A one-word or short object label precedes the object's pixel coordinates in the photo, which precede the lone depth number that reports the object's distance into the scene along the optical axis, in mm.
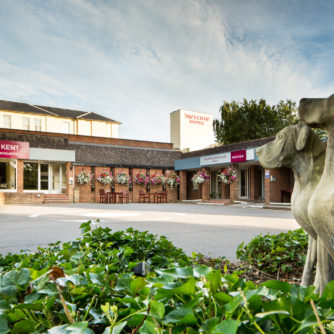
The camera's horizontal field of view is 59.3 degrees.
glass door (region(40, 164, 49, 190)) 23375
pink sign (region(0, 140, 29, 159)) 20672
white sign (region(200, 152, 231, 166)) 21203
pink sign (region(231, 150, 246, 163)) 19611
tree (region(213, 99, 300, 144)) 34969
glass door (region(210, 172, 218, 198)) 26053
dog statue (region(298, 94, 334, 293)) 1217
